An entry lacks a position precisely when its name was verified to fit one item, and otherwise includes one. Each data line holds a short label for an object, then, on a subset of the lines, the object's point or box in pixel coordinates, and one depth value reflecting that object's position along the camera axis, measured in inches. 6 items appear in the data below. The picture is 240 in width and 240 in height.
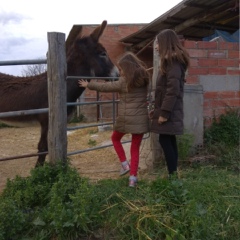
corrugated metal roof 275.6
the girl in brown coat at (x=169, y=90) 132.0
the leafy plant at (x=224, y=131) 194.4
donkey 177.8
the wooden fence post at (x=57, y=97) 131.3
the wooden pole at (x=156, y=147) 181.9
